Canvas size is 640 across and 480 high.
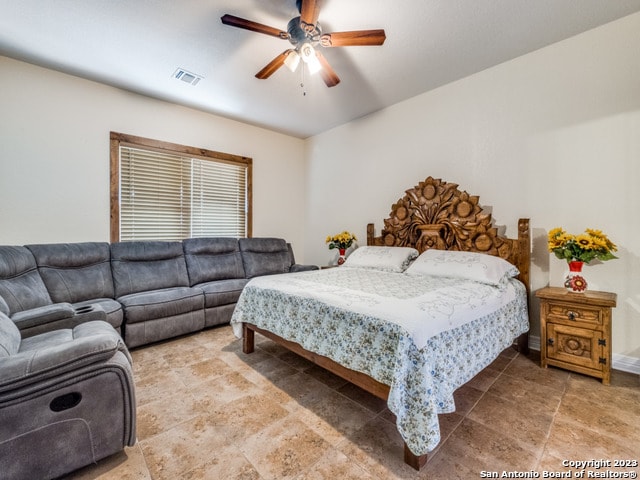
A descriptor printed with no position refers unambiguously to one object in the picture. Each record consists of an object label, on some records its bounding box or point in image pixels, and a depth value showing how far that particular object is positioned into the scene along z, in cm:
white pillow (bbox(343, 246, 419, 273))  318
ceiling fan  197
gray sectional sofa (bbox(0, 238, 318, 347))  224
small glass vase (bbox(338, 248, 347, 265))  429
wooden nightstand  209
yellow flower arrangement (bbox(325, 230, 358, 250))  423
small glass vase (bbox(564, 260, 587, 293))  229
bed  134
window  354
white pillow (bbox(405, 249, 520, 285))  244
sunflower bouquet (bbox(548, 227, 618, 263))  220
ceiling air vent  304
